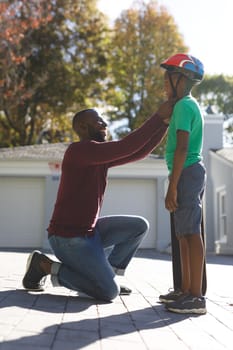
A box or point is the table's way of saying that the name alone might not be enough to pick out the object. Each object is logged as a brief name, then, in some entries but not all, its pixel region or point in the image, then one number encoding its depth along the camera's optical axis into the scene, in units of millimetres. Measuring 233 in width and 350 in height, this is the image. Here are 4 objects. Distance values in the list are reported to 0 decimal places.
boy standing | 3266
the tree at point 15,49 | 17797
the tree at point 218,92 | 29733
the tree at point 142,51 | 24641
